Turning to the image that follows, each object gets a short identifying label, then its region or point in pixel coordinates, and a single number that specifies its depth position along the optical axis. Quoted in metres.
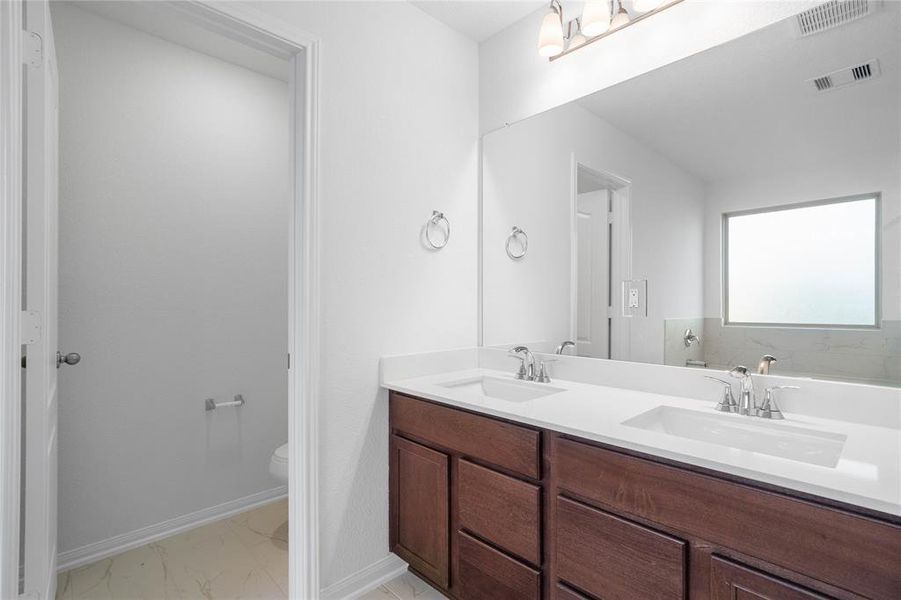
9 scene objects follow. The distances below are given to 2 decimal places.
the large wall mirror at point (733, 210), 1.28
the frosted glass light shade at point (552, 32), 1.82
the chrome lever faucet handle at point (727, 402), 1.40
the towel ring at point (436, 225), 2.10
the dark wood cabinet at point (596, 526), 0.90
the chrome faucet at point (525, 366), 1.98
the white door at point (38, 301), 1.33
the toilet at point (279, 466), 2.26
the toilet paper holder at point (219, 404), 2.46
